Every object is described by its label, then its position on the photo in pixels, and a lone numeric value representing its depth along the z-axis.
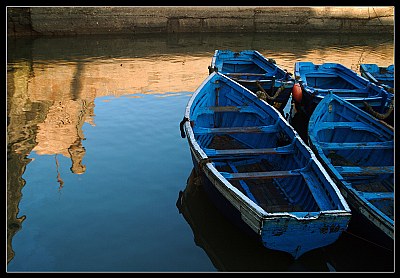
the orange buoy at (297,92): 9.89
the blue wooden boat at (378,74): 11.77
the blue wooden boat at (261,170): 4.79
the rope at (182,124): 7.37
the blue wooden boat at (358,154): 5.57
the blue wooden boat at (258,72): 10.21
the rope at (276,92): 9.64
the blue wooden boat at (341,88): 9.34
